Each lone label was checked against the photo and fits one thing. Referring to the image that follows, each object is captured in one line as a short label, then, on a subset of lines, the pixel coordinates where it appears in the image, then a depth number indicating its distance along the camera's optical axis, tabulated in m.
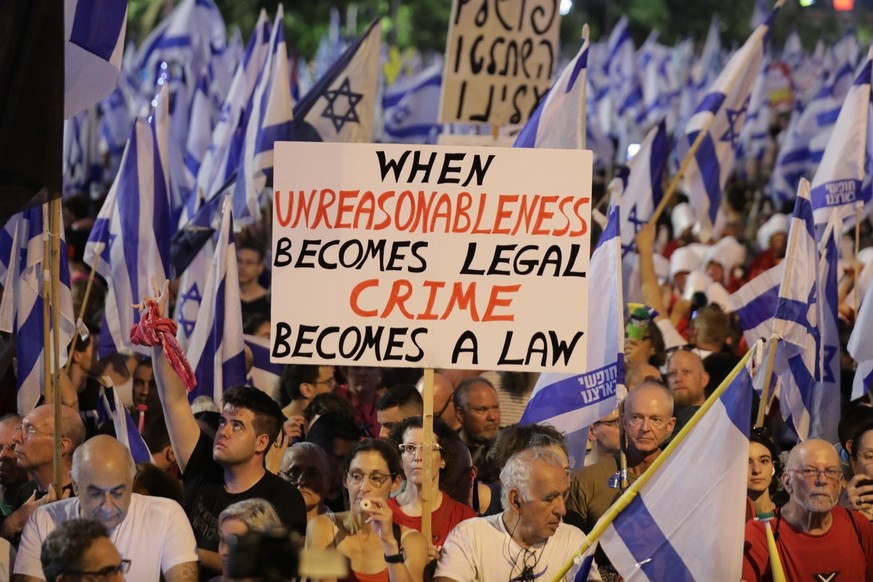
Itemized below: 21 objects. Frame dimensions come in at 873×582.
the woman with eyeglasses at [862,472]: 13.04
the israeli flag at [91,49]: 13.06
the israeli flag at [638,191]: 21.03
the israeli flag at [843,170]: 18.11
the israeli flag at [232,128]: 22.77
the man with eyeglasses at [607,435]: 13.77
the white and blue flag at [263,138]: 20.37
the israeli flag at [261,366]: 17.39
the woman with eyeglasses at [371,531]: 10.42
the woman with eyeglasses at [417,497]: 11.59
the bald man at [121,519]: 10.30
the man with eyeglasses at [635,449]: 12.68
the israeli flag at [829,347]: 15.53
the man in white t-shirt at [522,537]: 10.54
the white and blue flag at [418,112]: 37.58
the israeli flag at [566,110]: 16.89
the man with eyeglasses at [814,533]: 11.38
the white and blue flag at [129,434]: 13.13
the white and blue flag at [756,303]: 17.84
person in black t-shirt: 11.32
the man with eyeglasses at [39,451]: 12.19
